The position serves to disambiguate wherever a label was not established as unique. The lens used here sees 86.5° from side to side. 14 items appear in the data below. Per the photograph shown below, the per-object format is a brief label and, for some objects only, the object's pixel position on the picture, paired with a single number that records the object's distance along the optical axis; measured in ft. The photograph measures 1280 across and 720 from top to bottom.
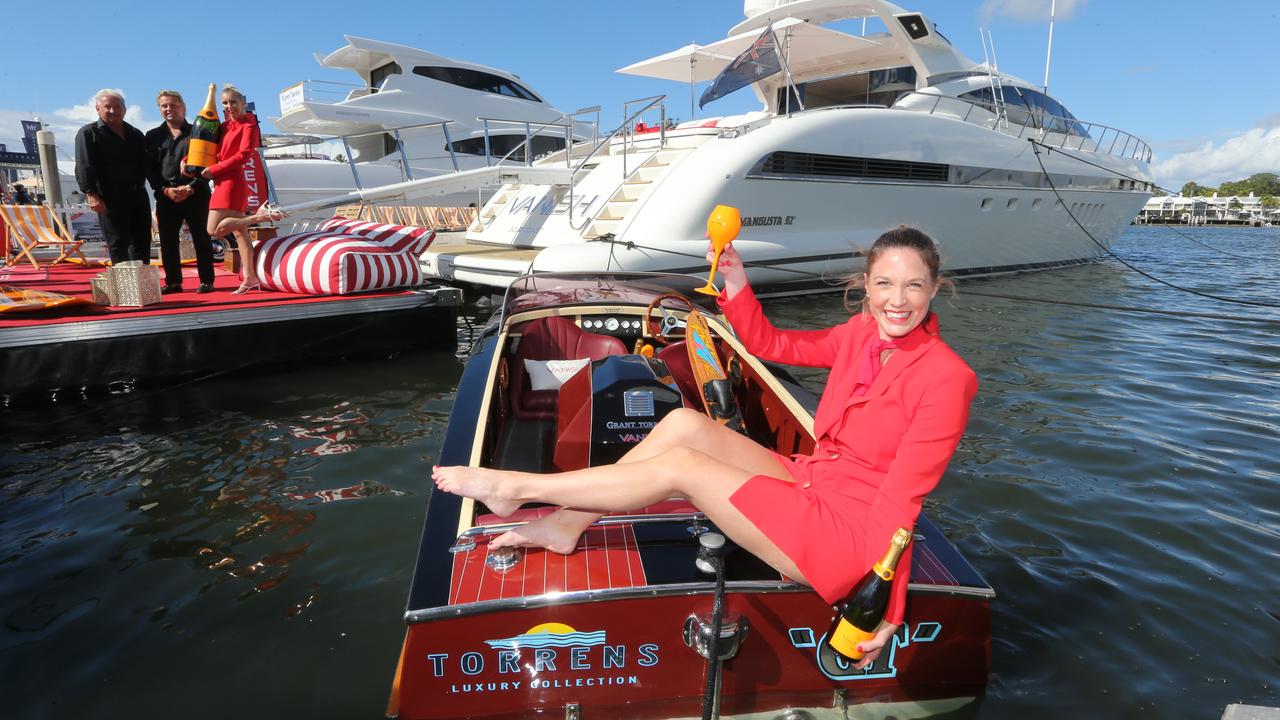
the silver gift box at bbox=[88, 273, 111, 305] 19.02
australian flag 33.09
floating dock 16.88
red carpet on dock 17.71
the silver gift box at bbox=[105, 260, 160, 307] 18.78
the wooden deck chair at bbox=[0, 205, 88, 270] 29.66
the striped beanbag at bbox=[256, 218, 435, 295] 21.93
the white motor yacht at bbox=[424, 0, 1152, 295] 27.84
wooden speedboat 6.04
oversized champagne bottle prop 19.92
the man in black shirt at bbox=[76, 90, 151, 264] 18.88
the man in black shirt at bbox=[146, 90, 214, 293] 20.42
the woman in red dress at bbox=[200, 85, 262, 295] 19.89
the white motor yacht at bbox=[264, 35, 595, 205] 55.77
